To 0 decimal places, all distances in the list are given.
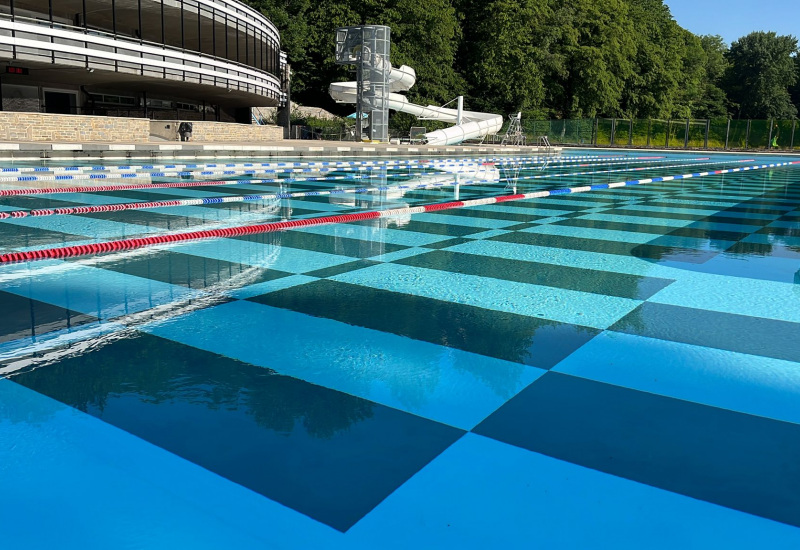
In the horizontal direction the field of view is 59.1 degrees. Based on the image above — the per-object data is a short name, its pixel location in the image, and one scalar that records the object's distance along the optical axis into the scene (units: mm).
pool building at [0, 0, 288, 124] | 26906
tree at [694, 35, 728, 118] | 80938
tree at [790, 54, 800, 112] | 83788
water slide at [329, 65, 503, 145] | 45688
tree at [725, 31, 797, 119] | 78812
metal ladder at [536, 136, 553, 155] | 45388
